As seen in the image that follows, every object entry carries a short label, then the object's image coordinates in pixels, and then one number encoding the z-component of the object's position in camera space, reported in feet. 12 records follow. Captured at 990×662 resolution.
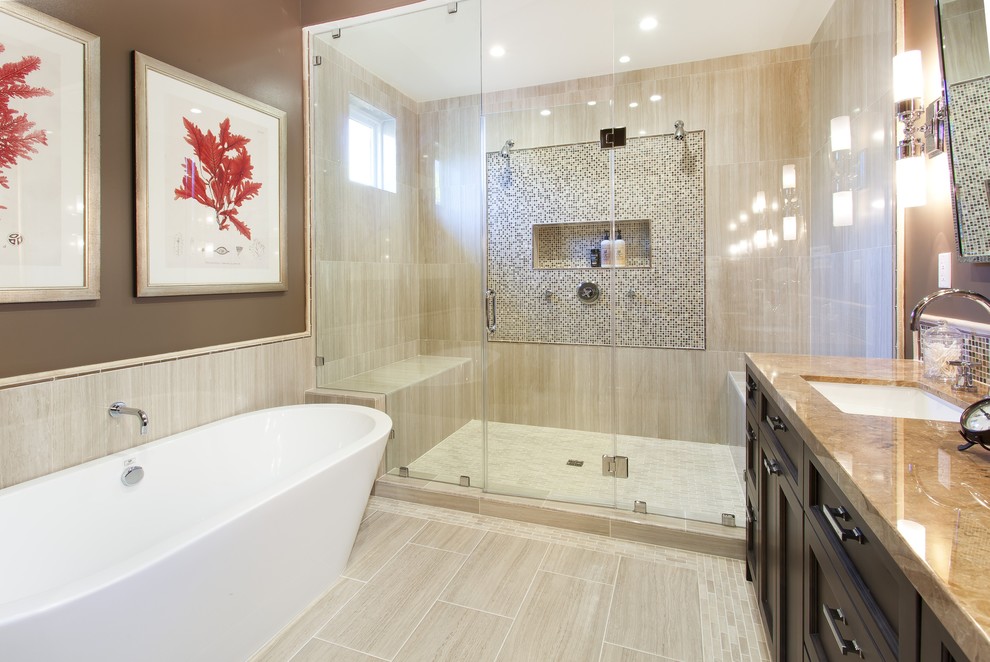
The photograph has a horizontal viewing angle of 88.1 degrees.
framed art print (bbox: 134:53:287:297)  7.13
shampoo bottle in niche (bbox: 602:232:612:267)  11.06
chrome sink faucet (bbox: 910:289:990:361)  4.29
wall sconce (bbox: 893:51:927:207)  6.16
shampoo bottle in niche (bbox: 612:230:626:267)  11.05
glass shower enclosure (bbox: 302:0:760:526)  9.95
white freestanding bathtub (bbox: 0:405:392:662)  3.82
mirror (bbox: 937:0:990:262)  4.71
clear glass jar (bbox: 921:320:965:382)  5.26
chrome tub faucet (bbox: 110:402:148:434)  6.56
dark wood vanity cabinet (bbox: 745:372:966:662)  2.30
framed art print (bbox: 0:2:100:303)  5.63
